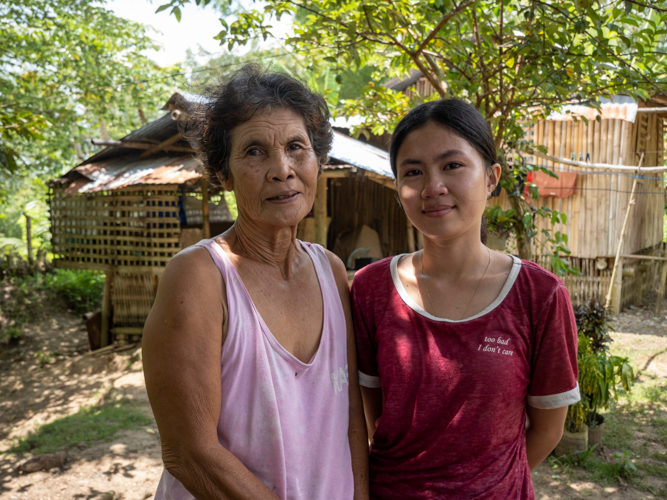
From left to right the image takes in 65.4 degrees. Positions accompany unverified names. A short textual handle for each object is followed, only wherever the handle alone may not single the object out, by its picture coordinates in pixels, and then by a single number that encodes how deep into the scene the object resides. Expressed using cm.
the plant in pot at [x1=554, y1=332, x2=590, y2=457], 447
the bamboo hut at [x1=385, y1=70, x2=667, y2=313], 920
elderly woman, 132
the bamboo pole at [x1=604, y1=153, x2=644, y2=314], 875
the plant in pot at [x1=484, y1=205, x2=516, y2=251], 375
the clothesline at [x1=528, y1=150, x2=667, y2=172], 563
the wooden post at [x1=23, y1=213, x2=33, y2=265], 1262
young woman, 149
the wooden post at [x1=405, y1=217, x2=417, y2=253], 953
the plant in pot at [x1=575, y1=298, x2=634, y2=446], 430
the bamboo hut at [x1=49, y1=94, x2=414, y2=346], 743
